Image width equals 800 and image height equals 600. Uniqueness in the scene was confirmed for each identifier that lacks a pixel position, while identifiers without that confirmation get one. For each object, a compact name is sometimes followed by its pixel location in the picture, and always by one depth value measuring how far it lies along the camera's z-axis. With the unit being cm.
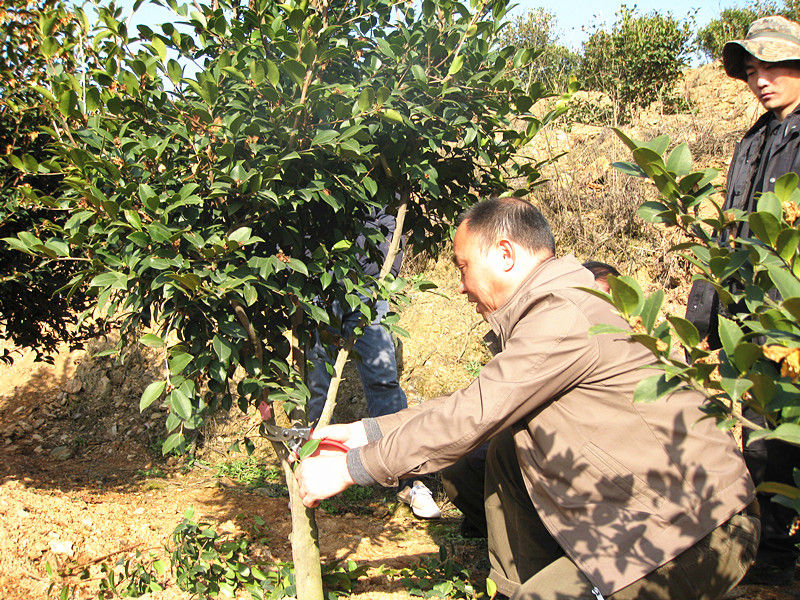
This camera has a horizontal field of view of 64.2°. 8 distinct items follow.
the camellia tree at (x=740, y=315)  88
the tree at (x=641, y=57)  895
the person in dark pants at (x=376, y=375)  396
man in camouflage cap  260
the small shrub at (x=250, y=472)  438
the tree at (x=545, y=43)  1120
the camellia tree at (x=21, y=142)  282
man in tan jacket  189
